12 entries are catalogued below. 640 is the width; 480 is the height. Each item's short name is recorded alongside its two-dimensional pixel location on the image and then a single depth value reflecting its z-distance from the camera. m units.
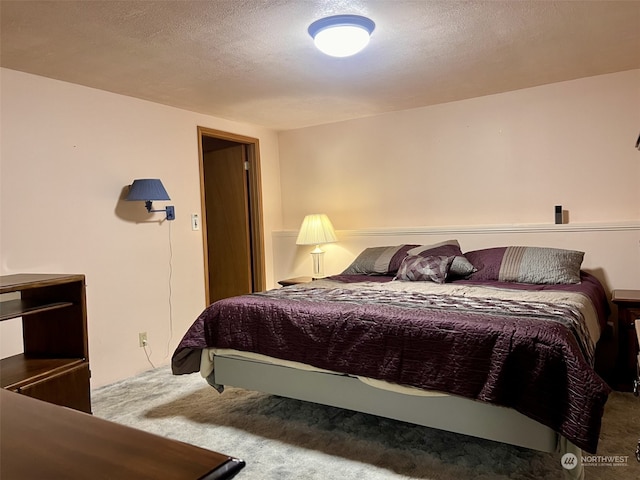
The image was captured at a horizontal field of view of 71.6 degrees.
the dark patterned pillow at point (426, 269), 3.17
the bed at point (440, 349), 1.70
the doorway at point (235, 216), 4.63
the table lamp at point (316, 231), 4.18
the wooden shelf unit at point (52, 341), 2.24
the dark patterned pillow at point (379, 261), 3.62
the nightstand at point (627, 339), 2.75
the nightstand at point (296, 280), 4.12
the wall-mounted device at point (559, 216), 3.38
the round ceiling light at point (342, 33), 2.13
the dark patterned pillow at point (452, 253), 3.27
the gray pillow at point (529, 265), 2.96
